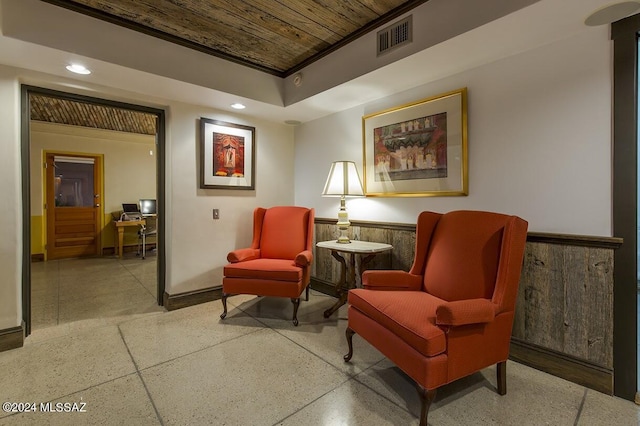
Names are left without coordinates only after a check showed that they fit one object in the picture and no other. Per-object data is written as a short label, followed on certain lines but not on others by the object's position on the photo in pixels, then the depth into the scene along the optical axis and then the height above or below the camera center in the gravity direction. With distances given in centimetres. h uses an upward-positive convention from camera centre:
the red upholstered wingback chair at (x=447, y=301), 142 -55
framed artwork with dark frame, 323 +66
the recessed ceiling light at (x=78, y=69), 224 +114
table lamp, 292 +25
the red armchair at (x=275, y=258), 265 -50
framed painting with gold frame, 237 +56
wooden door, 548 +14
